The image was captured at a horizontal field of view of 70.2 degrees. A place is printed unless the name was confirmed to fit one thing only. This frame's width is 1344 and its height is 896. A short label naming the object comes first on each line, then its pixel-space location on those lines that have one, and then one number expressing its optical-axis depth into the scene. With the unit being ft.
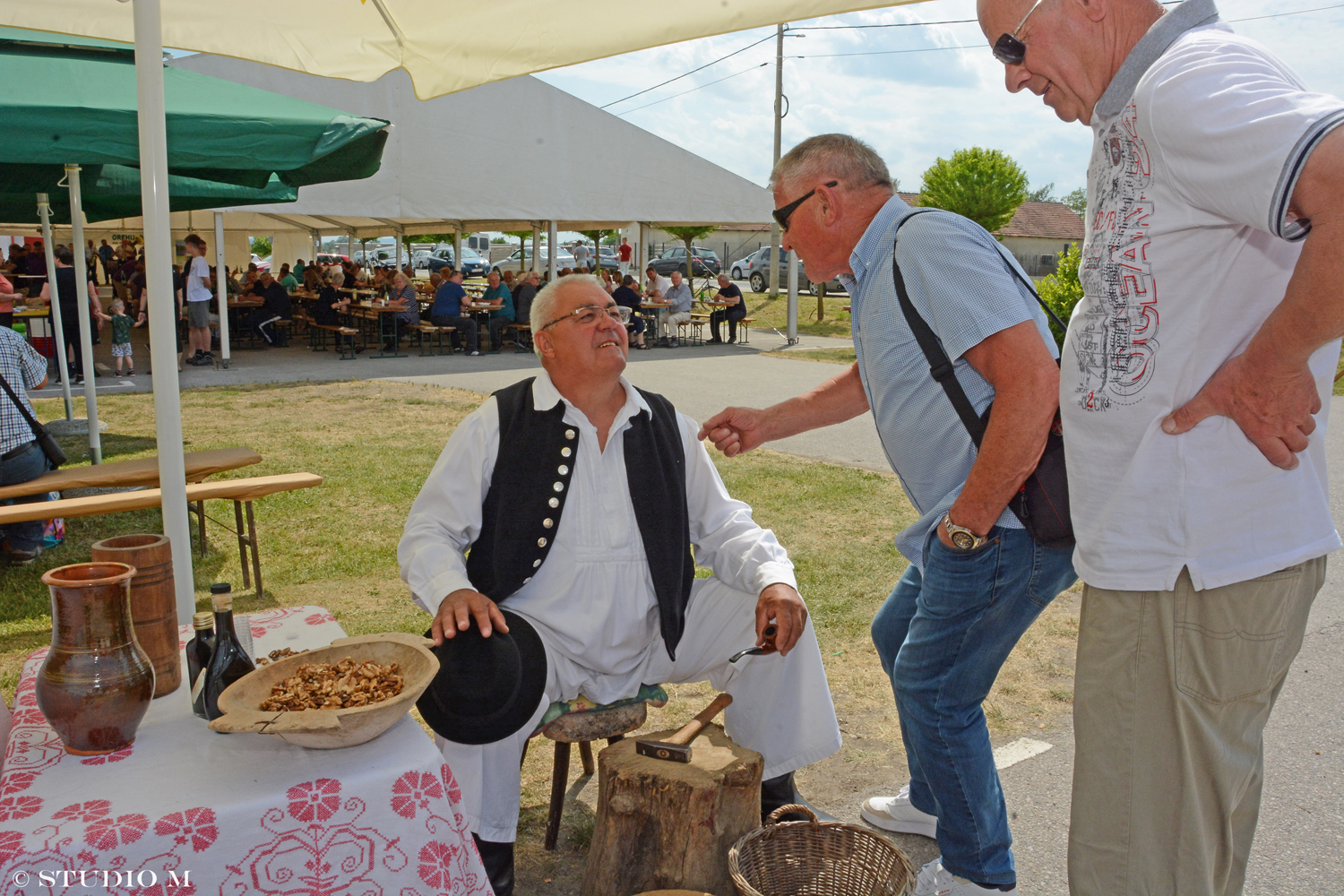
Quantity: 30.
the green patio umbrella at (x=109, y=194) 24.52
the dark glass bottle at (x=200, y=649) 6.59
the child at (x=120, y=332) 43.83
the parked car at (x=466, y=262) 137.92
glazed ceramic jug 5.41
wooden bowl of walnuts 5.38
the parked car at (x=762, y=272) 112.07
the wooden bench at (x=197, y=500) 15.11
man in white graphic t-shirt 4.70
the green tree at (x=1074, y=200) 288.12
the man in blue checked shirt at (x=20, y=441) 16.87
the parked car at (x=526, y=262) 138.00
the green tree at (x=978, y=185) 114.01
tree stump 7.55
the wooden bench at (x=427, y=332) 56.85
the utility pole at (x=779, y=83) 77.66
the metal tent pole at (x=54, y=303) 26.40
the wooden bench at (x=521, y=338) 62.80
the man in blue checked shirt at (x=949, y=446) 6.86
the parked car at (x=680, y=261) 126.00
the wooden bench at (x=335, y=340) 58.09
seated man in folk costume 8.90
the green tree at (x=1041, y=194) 297.29
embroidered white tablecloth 4.86
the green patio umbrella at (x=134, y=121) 15.05
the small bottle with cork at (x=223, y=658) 6.21
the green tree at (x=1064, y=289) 38.40
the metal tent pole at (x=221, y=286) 46.34
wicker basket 7.55
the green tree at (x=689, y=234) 98.73
